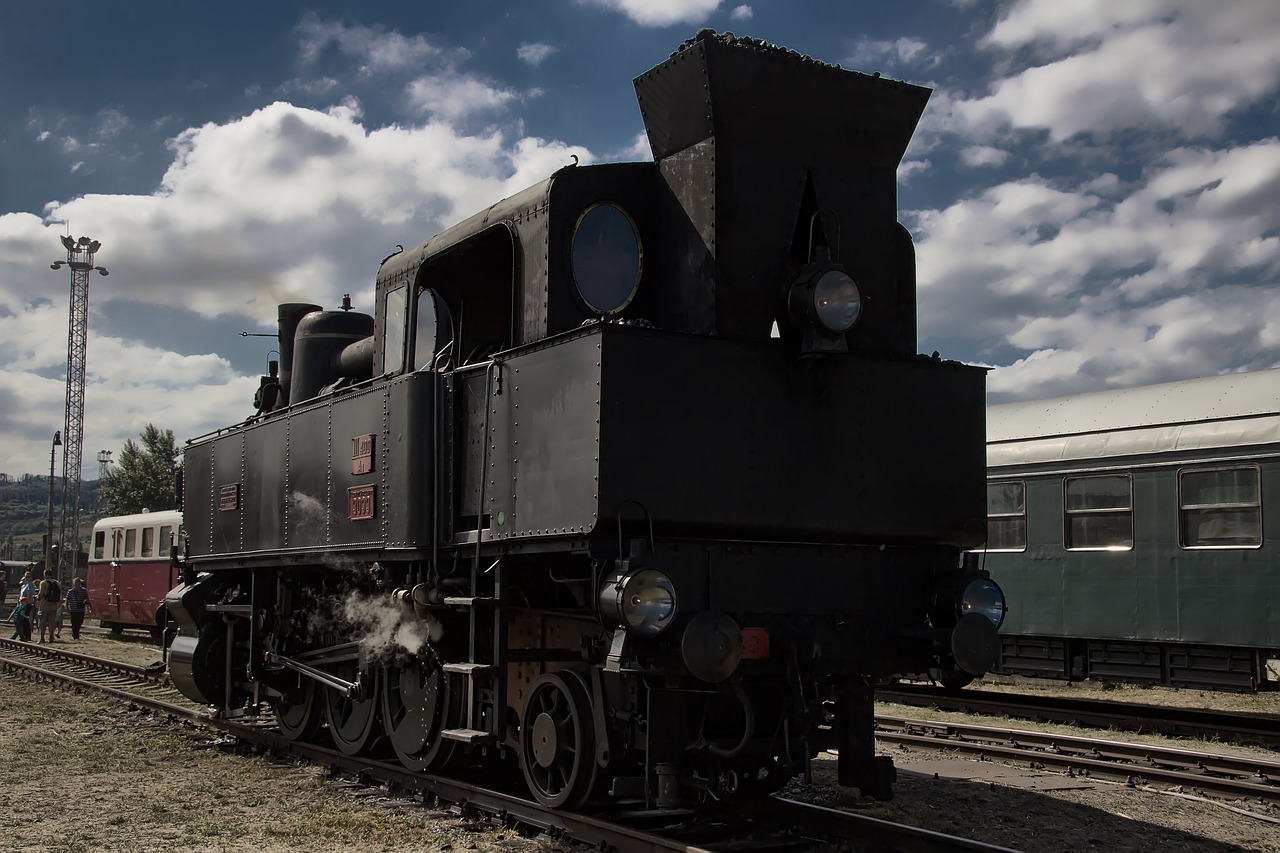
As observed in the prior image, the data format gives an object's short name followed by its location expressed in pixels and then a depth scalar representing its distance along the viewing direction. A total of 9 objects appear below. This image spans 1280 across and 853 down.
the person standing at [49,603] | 26.23
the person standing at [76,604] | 28.14
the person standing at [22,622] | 27.25
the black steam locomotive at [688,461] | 6.37
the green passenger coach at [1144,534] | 12.44
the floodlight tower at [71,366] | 45.41
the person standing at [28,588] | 28.12
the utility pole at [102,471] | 70.94
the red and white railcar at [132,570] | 25.45
